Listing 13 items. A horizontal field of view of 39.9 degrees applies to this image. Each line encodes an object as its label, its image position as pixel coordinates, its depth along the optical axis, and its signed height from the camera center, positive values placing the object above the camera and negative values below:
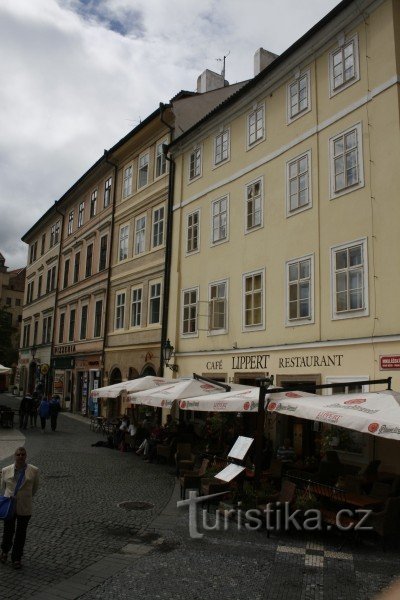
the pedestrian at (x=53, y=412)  24.39 -0.80
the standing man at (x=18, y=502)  7.37 -1.45
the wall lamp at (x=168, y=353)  21.92 +1.71
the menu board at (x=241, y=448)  9.97 -0.90
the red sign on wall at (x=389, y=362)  12.96 +0.95
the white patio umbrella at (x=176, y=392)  14.69 +0.12
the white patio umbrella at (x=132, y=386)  18.05 +0.32
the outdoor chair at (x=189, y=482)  11.70 -1.78
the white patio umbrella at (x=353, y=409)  8.35 -0.14
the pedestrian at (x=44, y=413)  24.19 -0.85
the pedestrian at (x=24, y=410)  25.33 -0.78
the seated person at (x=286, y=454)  14.51 -1.41
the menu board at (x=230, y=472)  9.80 -1.33
